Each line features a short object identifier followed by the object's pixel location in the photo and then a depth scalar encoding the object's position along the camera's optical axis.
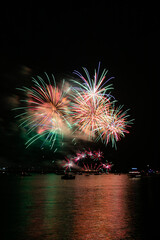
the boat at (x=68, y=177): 110.62
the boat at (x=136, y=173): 176.82
